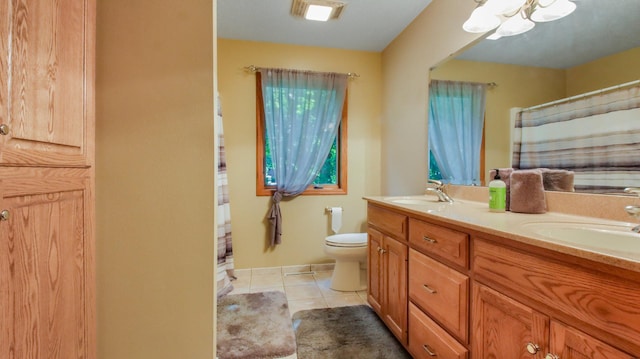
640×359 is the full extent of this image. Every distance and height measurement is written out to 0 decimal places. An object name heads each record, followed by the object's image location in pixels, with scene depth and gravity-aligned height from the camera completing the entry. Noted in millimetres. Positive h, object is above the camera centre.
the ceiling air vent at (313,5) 2131 +1343
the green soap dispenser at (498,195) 1388 -75
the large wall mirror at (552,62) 1136 +585
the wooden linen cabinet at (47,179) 704 -2
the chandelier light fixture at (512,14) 1341 +868
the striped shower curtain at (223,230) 2439 -462
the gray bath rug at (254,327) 1627 -981
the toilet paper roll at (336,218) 2896 -396
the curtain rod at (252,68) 2762 +1087
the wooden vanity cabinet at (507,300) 652 -367
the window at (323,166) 2826 +135
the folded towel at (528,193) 1296 -59
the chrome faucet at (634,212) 863 -96
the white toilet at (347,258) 2383 -668
